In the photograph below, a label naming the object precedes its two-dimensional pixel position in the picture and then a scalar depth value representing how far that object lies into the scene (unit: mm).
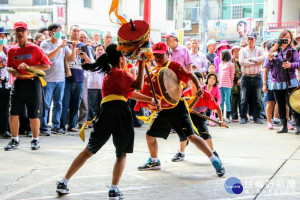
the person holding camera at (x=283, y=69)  8875
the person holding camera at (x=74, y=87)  8758
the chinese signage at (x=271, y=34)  20094
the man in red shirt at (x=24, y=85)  6863
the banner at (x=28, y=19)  28703
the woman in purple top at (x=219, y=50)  11680
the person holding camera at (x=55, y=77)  8375
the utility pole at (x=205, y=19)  19542
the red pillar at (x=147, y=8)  17945
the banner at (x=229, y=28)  31766
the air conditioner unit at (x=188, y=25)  36344
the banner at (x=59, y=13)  26703
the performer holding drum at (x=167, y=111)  5418
